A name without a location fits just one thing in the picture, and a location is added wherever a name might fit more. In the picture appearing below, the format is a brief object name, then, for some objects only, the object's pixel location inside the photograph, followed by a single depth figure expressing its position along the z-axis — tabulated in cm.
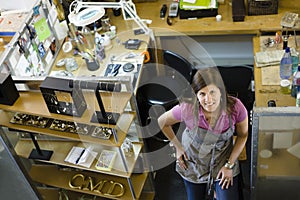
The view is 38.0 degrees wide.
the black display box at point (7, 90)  226
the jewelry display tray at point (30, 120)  244
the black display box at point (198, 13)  324
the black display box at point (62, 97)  214
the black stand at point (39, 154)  261
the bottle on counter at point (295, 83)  250
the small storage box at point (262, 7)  312
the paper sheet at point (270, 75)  267
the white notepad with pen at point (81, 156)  253
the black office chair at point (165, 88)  301
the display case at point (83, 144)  223
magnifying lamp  283
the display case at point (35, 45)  254
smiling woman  229
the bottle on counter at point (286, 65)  265
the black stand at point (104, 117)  218
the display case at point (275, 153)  215
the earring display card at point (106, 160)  249
